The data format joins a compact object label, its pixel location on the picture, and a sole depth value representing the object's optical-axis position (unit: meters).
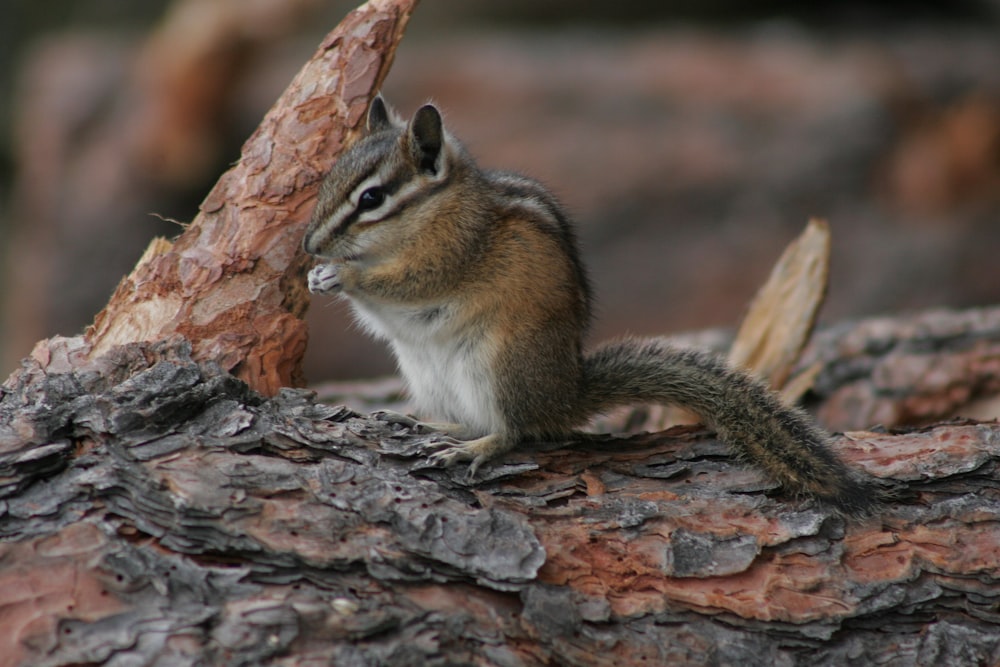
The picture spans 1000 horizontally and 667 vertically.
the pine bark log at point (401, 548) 4.58
